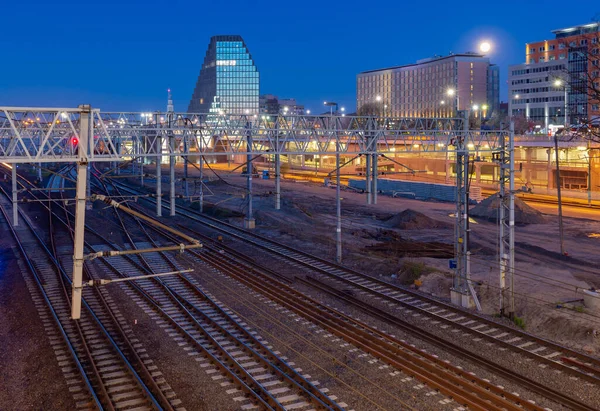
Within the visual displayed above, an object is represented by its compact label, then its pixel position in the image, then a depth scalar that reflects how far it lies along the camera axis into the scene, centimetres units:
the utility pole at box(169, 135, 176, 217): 2878
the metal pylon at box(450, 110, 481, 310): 1873
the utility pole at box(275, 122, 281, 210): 2934
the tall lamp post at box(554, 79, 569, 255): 2640
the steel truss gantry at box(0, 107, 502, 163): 2088
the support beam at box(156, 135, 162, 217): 2910
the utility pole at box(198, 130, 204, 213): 3660
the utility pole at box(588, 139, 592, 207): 4475
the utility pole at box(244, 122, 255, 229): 2451
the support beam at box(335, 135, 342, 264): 2248
